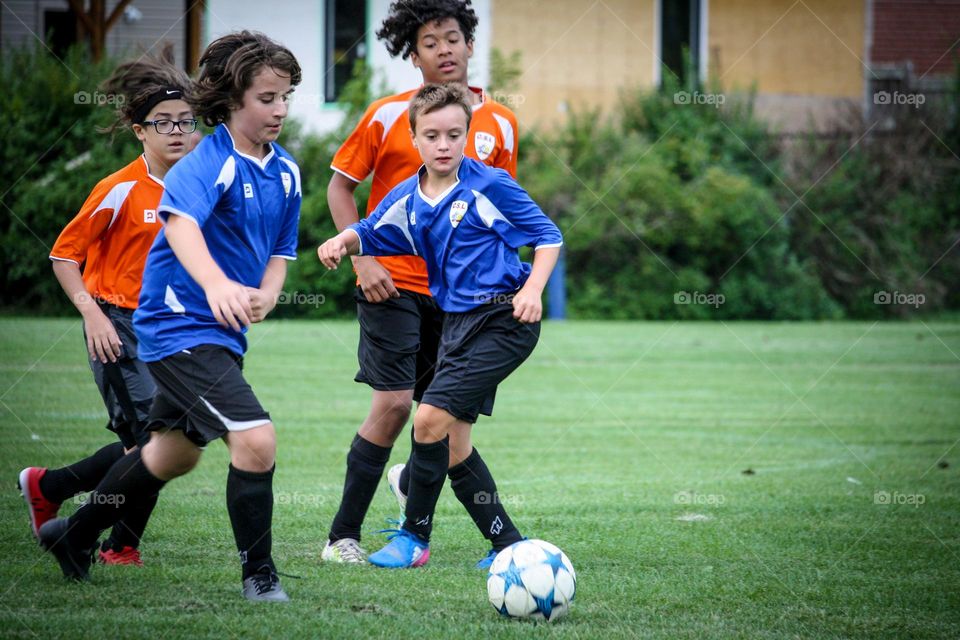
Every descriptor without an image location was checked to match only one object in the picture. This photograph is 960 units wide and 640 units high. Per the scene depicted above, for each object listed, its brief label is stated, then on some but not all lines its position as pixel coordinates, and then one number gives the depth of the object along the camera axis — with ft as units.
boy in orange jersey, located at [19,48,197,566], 30.30
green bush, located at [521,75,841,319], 127.44
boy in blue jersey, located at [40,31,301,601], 24.32
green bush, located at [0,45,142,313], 105.09
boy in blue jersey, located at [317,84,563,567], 28.25
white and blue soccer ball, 24.62
